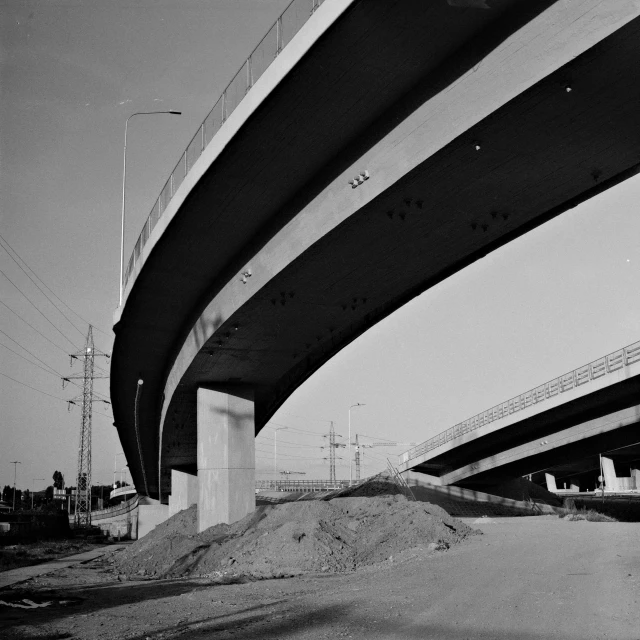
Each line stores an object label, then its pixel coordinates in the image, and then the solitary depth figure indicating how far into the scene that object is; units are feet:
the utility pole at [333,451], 368.48
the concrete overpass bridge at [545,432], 138.41
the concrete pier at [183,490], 199.41
